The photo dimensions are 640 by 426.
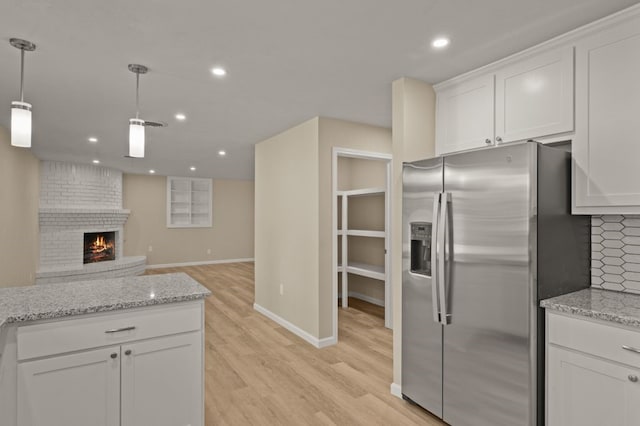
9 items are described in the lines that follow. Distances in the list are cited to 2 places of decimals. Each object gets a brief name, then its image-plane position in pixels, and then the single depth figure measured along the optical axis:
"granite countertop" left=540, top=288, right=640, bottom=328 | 1.65
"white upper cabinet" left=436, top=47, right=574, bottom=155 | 2.12
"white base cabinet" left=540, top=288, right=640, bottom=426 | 1.62
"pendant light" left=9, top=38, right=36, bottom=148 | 1.84
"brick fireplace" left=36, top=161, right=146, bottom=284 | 6.75
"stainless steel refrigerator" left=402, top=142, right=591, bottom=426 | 1.89
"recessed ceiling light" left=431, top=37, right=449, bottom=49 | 2.14
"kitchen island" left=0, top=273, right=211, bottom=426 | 1.69
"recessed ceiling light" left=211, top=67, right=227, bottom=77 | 2.58
